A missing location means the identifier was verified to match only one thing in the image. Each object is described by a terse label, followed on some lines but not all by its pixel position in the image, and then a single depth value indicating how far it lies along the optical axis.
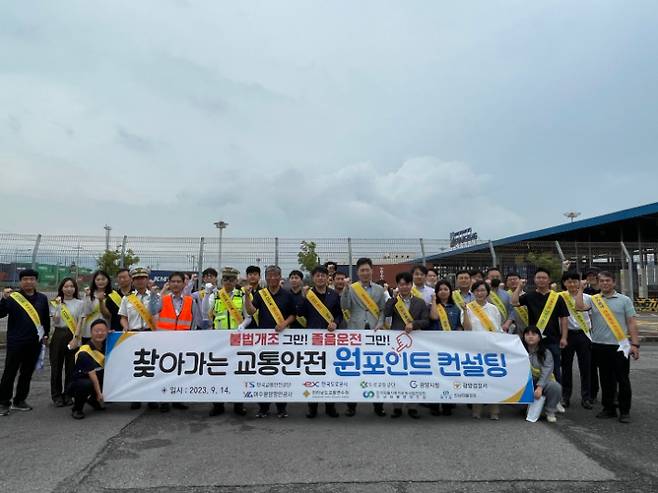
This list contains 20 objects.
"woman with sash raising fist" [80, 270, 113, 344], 5.70
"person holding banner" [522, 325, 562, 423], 4.93
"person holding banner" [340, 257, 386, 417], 5.43
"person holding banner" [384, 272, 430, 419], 5.27
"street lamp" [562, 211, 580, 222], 41.84
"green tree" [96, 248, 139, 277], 11.59
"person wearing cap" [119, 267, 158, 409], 5.50
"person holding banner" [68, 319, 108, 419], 4.92
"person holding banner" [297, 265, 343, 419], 5.22
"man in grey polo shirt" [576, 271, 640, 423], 4.98
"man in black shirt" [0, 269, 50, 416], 5.26
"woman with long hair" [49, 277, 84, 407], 5.63
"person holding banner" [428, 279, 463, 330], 5.48
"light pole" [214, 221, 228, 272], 11.73
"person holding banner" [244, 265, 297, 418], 5.20
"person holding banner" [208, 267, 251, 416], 6.27
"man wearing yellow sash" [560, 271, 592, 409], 5.61
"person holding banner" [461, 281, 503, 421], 5.38
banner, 4.99
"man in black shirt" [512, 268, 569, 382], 5.33
